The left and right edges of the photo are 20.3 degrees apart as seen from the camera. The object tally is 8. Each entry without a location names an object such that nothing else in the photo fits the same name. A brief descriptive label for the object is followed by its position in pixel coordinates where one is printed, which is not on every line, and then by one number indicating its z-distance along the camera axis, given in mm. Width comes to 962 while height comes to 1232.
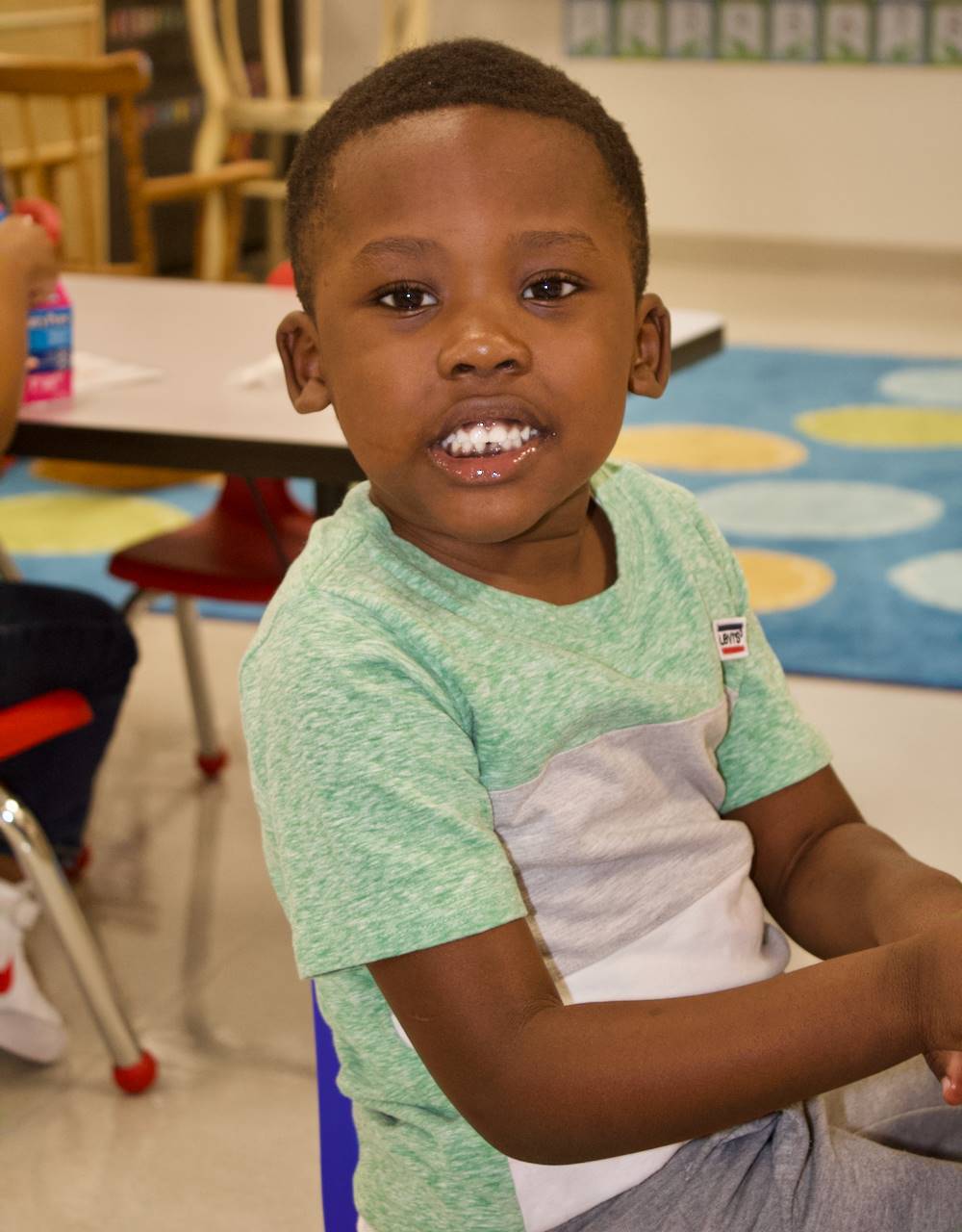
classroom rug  2496
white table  1398
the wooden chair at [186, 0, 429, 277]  4934
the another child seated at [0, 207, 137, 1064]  1398
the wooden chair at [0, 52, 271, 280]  3105
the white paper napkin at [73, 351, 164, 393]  1532
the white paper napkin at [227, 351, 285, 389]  1530
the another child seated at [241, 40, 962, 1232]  922
